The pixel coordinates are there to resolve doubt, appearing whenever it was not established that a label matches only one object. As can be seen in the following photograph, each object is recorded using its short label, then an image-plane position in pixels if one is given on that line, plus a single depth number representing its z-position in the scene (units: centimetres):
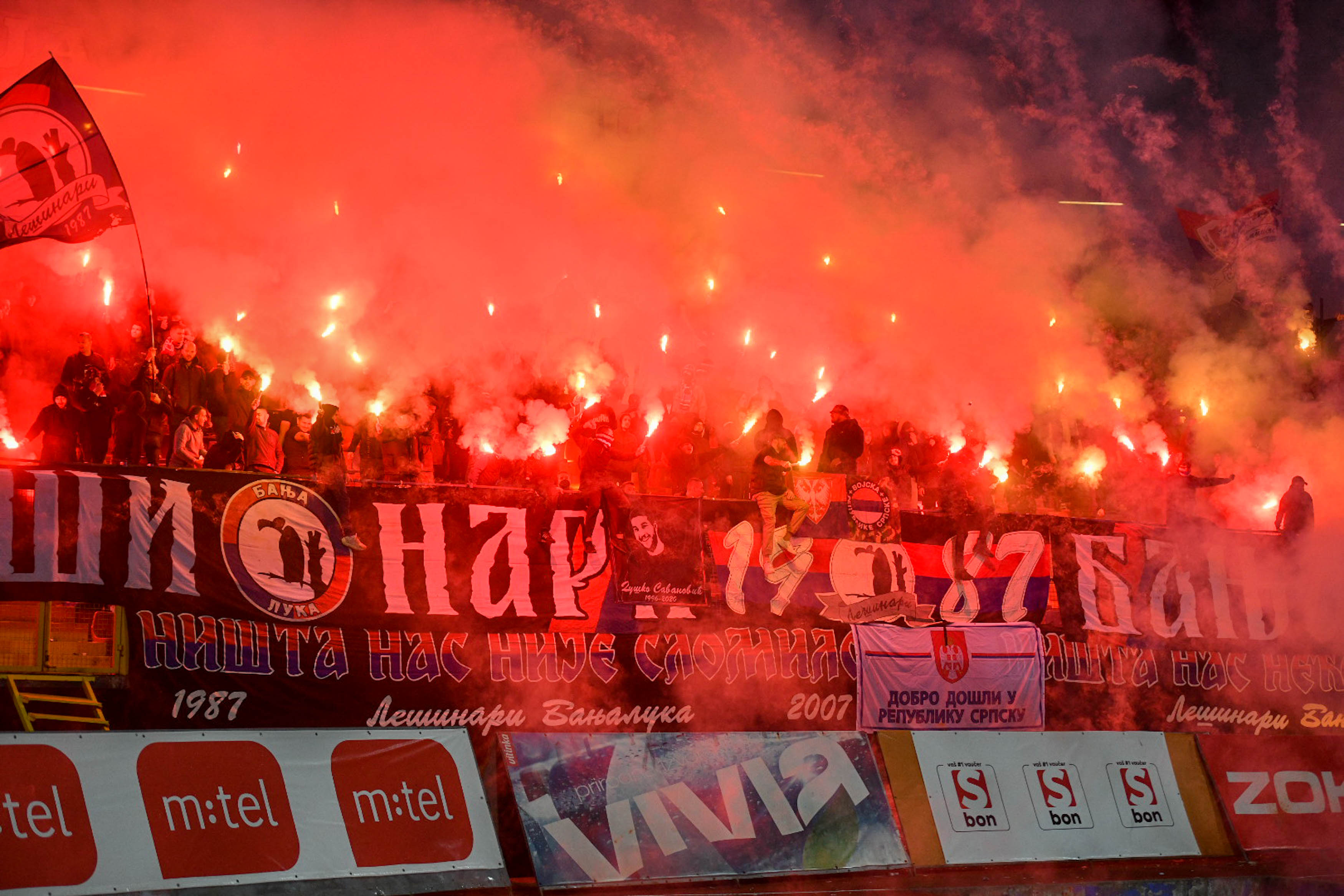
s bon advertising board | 1680
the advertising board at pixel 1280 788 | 1855
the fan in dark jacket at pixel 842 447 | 1941
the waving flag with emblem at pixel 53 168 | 1465
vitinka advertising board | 1464
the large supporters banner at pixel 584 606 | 1337
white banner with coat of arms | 1711
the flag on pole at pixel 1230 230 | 2558
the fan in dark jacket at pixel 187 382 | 1728
